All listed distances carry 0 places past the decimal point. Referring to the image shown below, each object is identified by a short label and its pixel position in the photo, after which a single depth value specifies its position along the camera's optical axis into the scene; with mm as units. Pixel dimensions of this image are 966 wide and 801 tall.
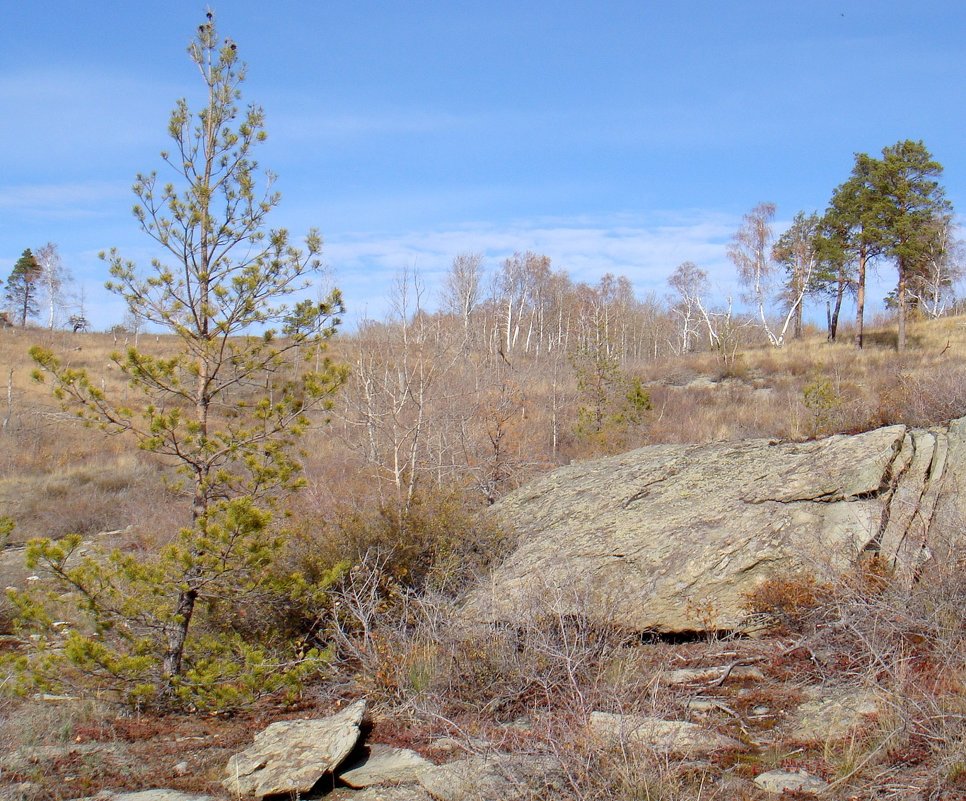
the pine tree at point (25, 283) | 57250
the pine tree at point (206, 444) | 5730
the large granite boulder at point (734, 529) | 6172
